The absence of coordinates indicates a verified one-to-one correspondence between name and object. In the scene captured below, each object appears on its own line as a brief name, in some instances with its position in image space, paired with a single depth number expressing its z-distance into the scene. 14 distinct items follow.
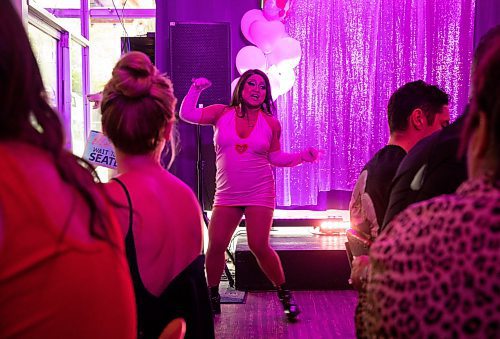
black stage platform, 4.12
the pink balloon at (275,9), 4.46
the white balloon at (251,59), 4.38
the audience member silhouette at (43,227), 0.62
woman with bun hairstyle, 1.19
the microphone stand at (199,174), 4.21
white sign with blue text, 2.35
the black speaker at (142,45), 4.95
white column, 3.01
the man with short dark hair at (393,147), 1.91
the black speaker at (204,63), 4.42
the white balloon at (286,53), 4.34
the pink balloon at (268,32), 4.44
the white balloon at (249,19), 4.60
